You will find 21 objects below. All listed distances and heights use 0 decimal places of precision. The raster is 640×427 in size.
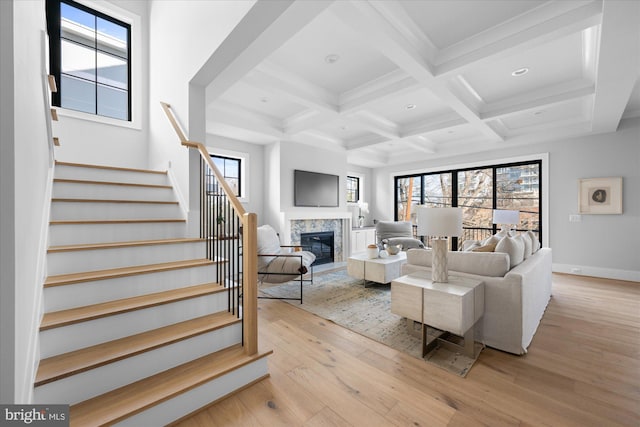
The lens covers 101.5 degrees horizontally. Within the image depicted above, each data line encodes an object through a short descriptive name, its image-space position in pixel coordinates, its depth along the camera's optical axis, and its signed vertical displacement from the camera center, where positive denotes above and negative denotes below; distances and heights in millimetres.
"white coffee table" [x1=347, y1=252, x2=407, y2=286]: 3783 -819
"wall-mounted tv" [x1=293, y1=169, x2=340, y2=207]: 5629 +572
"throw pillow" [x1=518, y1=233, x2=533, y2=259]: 2896 -370
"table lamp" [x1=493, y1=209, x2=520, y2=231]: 4398 -83
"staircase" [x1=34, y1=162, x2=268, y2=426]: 1411 -695
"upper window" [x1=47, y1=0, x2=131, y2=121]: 3330 +2130
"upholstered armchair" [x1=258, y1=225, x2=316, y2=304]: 3592 -718
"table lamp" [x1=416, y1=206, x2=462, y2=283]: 2299 -135
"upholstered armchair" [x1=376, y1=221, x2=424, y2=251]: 6539 -431
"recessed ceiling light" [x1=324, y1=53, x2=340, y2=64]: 2957 +1784
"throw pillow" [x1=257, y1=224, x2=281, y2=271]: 3732 -481
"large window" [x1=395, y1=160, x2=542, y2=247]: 5551 +480
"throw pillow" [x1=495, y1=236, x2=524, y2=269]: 2521 -354
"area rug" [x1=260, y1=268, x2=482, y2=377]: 2186 -1150
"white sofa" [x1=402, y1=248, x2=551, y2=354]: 2189 -736
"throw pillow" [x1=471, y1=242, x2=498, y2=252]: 2756 -379
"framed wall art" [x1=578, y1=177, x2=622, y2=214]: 4500 +282
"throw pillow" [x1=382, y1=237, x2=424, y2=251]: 5922 -660
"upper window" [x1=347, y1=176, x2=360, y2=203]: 7912 +758
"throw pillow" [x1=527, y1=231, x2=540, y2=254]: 3235 -399
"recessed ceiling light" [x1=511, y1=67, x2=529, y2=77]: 3184 +1741
